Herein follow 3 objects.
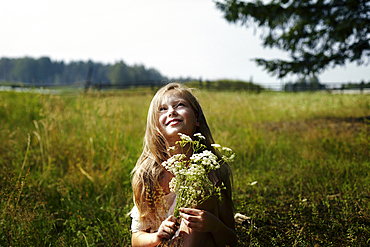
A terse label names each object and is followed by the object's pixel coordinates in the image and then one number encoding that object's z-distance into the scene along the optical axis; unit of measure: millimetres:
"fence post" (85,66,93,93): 27219
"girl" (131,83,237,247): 1313
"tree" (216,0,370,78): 6723
